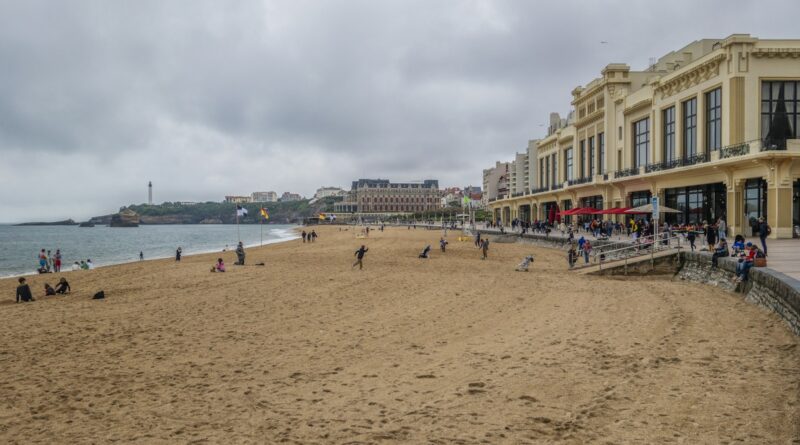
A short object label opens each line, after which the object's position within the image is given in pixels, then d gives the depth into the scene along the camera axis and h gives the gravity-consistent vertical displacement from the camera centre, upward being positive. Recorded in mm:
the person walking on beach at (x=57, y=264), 31897 -2752
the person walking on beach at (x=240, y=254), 28736 -2017
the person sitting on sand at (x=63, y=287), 19188 -2528
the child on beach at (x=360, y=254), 24531 -1806
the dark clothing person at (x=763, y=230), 16219 -552
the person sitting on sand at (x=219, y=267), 24866 -2368
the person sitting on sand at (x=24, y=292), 17328 -2444
